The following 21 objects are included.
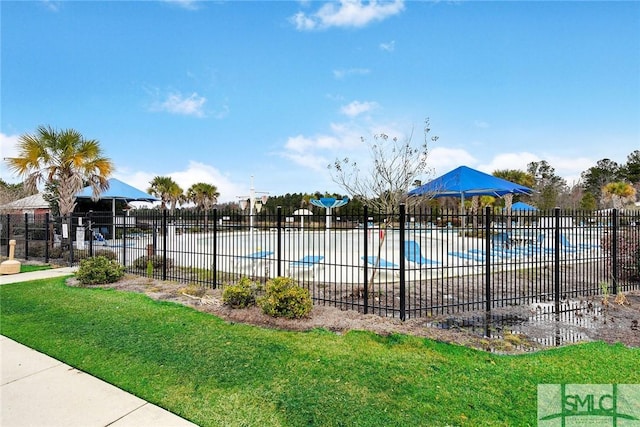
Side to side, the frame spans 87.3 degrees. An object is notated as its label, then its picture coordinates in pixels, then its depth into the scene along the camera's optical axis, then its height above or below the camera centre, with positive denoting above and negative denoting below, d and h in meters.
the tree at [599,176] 45.59 +5.31
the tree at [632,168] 41.19 +5.61
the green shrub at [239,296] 6.55 -1.61
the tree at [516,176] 33.94 +3.84
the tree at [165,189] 36.25 +2.78
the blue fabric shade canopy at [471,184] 14.70 +1.33
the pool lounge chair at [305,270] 11.08 -1.90
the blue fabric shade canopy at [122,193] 20.73 +1.37
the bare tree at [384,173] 9.08 +1.26
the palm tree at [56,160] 13.98 +2.30
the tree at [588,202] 34.78 +1.14
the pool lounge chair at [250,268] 10.62 -1.91
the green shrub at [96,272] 8.87 -1.55
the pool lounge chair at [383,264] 10.68 -1.93
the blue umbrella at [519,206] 30.38 +0.66
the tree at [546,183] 39.34 +4.40
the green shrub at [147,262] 10.64 -1.54
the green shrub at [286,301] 5.90 -1.54
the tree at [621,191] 29.88 +1.96
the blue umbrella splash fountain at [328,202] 25.31 +0.89
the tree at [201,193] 42.28 +2.61
